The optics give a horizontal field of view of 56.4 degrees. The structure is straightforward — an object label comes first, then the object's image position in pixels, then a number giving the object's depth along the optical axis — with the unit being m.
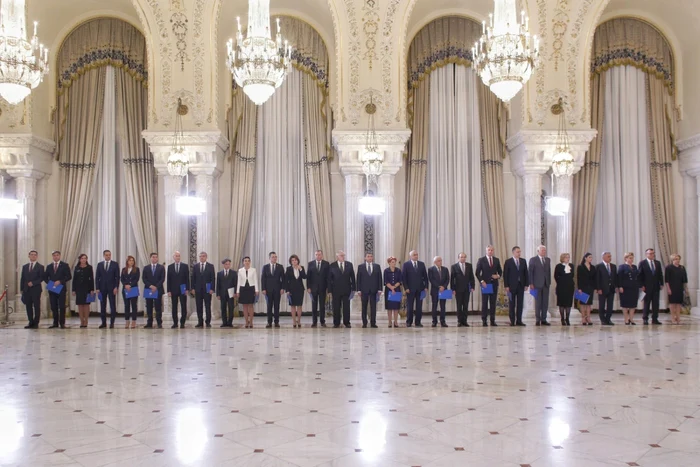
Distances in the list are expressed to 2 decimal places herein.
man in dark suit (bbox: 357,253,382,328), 12.28
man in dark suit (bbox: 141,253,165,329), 12.33
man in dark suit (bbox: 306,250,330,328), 12.45
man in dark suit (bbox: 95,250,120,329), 12.46
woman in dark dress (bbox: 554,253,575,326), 12.74
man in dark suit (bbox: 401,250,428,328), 12.34
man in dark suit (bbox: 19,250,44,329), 12.43
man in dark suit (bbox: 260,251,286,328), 12.41
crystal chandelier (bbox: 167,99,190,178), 12.48
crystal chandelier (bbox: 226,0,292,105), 8.44
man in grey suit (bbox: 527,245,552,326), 12.52
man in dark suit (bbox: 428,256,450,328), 12.41
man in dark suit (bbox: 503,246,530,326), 12.55
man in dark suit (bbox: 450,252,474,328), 12.55
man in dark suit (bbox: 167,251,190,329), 12.34
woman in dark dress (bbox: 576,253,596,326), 12.78
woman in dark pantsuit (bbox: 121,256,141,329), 12.34
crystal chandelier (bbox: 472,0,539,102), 8.62
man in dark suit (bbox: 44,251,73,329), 12.47
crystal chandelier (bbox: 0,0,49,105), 8.52
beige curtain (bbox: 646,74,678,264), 14.70
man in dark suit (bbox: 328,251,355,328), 12.34
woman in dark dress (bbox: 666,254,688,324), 12.80
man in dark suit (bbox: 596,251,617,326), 12.71
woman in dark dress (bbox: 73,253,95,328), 12.56
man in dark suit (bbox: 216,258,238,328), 12.38
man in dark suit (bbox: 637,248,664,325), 12.76
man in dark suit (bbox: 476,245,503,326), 12.52
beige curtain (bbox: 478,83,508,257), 14.48
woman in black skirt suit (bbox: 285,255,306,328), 12.45
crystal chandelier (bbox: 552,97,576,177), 12.82
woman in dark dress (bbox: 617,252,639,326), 12.63
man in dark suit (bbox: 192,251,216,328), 12.41
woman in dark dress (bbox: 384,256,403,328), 12.35
